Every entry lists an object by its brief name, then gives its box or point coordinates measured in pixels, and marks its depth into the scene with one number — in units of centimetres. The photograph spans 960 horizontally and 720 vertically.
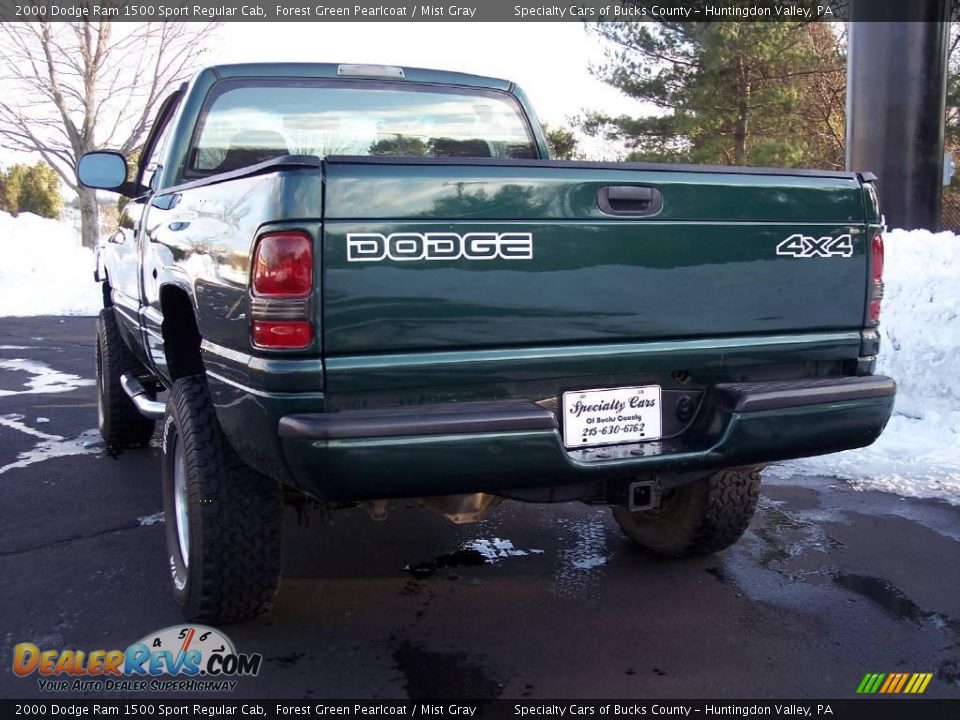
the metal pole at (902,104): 1100
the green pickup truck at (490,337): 243
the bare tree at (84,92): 2217
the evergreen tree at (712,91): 2164
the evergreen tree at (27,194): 3064
